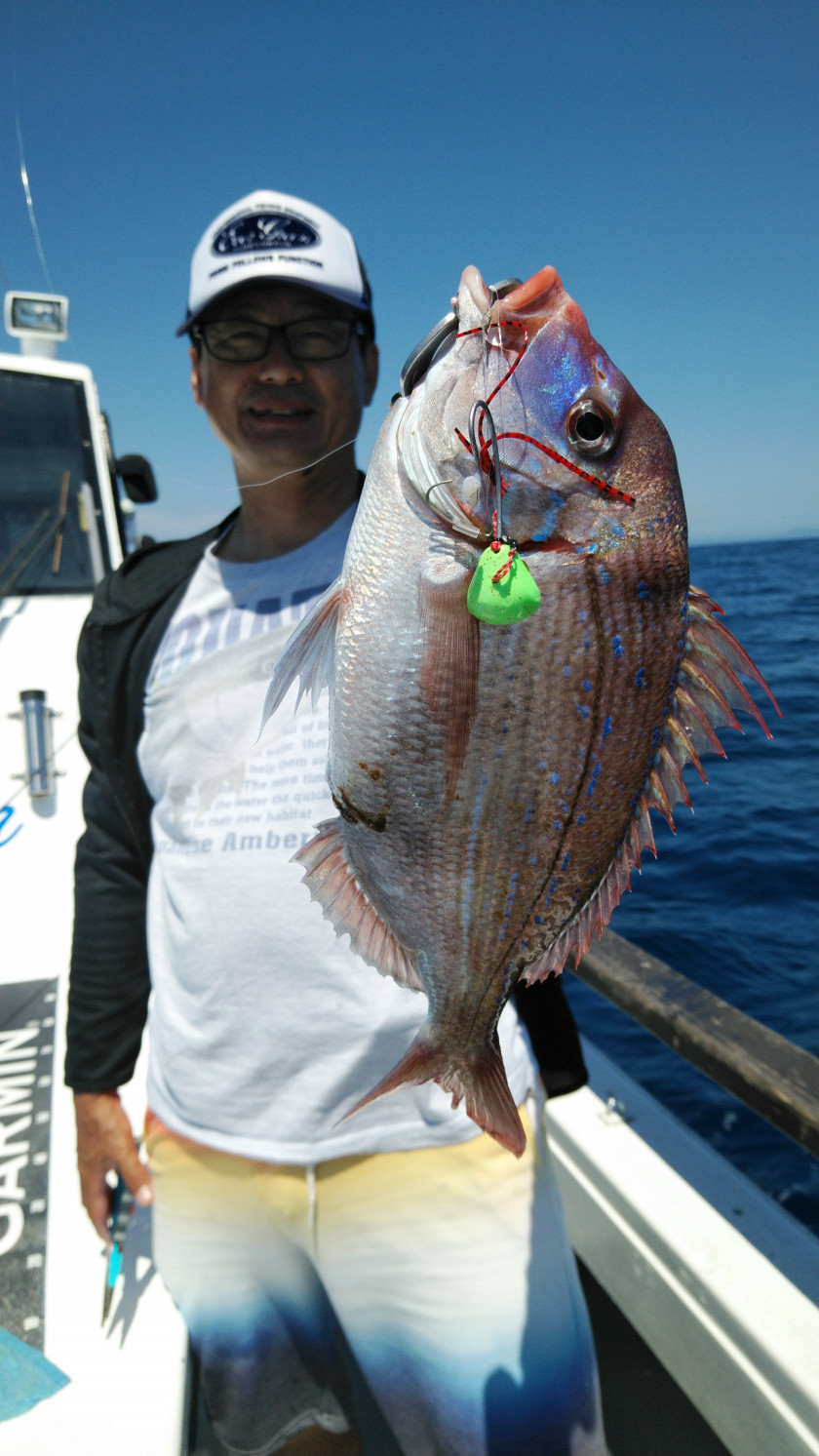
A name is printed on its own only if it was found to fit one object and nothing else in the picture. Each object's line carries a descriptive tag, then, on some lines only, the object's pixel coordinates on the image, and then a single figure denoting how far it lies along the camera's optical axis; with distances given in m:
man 1.49
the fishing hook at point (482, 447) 0.84
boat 1.79
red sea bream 0.87
